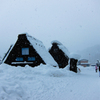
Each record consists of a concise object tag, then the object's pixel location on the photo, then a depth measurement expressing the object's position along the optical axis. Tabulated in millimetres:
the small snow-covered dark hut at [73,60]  14383
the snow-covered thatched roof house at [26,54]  17219
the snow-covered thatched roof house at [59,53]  25978
